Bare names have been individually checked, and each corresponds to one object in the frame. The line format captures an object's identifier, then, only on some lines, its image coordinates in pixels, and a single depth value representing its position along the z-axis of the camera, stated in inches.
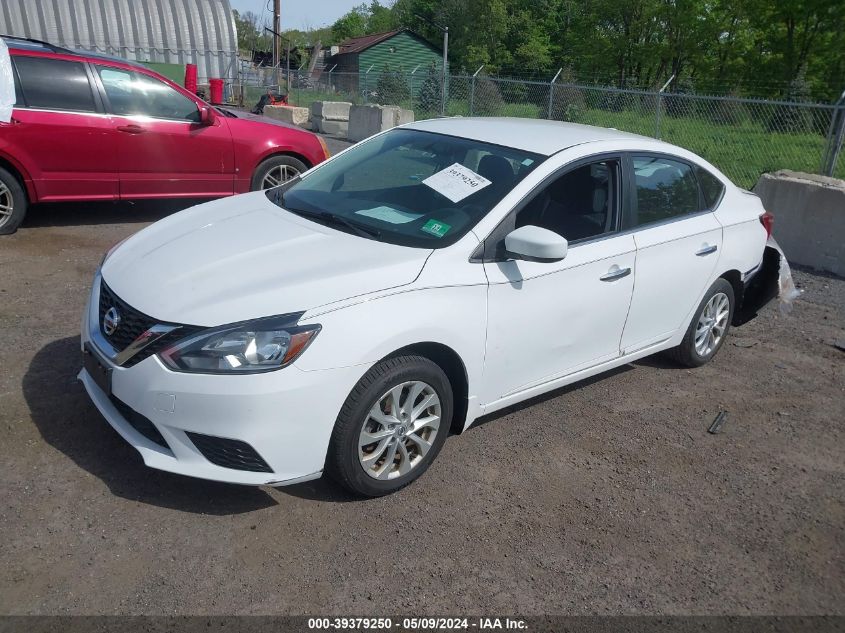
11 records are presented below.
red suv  276.7
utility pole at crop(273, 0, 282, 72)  1327.5
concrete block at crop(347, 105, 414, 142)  659.4
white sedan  118.9
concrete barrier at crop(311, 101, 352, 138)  756.6
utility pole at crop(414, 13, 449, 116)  693.2
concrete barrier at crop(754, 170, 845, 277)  304.8
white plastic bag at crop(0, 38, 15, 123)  269.9
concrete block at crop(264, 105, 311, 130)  802.8
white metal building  973.2
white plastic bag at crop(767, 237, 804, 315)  224.8
